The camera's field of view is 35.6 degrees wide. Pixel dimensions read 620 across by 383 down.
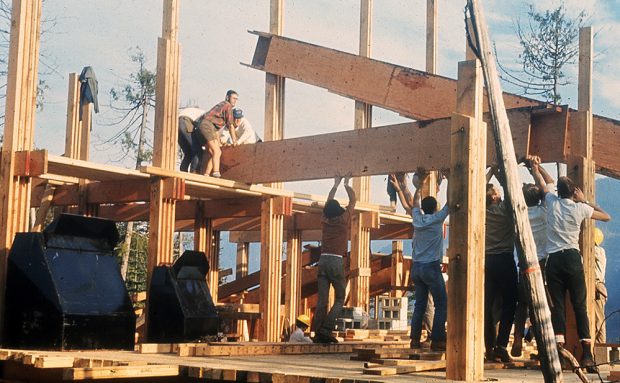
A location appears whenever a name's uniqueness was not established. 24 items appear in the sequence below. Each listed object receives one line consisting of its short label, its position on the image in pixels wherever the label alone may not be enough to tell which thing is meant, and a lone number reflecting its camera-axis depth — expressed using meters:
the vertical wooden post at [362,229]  16.41
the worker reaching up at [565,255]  8.87
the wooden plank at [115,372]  7.62
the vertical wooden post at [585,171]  9.55
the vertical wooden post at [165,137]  12.88
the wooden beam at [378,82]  10.12
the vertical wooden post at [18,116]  11.39
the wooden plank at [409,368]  7.54
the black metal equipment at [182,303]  12.55
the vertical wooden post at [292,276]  16.09
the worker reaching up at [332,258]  11.83
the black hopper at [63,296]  10.79
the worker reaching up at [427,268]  10.02
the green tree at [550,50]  23.82
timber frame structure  7.41
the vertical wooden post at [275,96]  14.90
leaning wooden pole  7.38
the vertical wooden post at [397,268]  19.09
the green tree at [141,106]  31.37
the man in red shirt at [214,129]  13.70
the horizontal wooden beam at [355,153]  9.75
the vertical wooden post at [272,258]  14.54
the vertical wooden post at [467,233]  7.27
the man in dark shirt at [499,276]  9.55
